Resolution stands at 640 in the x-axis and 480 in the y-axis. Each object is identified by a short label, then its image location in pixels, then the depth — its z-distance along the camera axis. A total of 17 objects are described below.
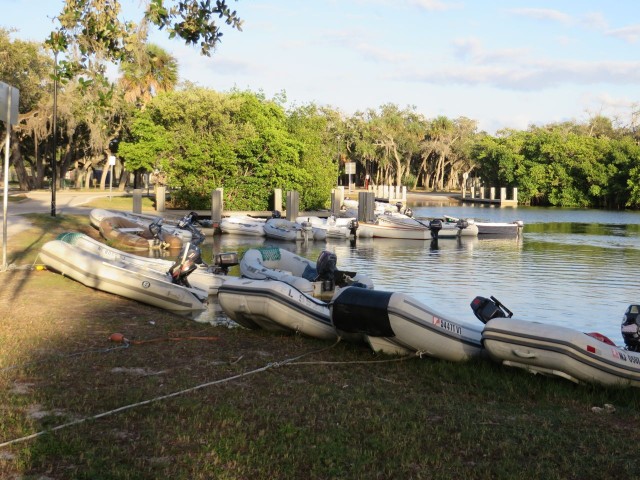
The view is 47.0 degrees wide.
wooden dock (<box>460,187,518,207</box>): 82.15
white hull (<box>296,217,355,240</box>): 35.56
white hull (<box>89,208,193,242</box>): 27.61
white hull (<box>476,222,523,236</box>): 39.12
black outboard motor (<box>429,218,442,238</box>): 35.91
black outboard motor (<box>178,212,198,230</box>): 28.16
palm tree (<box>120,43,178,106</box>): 55.84
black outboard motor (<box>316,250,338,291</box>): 15.98
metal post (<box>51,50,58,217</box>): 29.50
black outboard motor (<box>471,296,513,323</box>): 9.86
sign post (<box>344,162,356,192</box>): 60.62
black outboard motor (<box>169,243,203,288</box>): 14.96
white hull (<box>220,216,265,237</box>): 34.38
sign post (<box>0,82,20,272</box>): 14.19
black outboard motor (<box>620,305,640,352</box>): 9.38
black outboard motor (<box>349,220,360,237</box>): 35.75
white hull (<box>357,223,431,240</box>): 35.91
